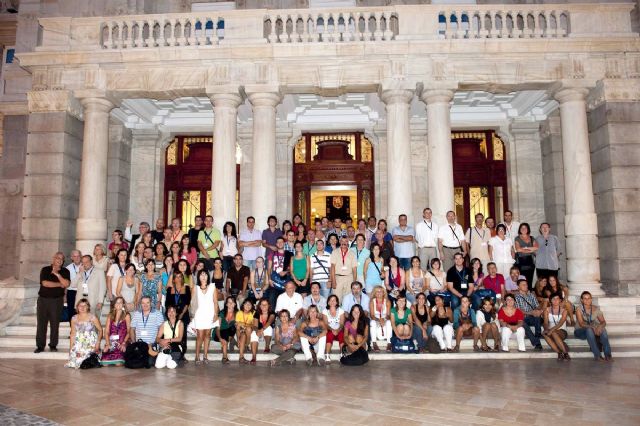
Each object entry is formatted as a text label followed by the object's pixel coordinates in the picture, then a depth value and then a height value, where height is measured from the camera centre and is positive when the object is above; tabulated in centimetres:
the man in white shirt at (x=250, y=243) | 1065 +45
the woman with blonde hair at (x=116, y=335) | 815 -139
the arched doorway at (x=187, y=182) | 1731 +317
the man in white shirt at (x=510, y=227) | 1103 +83
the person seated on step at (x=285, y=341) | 821 -154
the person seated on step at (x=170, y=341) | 793 -149
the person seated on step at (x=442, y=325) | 889 -134
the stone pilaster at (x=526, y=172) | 1593 +321
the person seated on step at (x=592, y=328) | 838 -138
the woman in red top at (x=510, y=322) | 884 -129
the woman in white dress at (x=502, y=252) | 1061 +18
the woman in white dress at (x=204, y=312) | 848 -99
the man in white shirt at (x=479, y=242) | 1095 +44
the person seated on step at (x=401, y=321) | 882 -124
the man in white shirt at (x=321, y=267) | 986 -14
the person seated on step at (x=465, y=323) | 895 -133
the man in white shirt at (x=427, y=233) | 1106 +69
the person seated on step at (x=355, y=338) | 802 -147
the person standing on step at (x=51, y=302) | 902 -81
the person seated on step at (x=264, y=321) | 878 -121
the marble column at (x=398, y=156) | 1176 +286
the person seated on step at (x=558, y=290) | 909 -69
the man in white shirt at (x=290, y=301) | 899 -83
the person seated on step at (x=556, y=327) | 844 -137
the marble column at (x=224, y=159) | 1202 +289
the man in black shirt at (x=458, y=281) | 952 -47
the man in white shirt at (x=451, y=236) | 1096 +60
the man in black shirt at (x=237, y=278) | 961 -36
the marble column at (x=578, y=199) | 1133 +160
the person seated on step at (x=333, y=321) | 852 -121
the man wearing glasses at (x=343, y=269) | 969 -19
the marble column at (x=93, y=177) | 1205 +245
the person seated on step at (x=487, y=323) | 898 -133
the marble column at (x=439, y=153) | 1170 +290
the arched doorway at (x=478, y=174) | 1691 +331
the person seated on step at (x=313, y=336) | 823 -145
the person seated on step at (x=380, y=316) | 902 -115
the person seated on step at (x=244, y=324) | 863 -125
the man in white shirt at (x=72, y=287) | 973 -55
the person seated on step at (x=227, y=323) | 870 -124
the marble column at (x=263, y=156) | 1199 +295
